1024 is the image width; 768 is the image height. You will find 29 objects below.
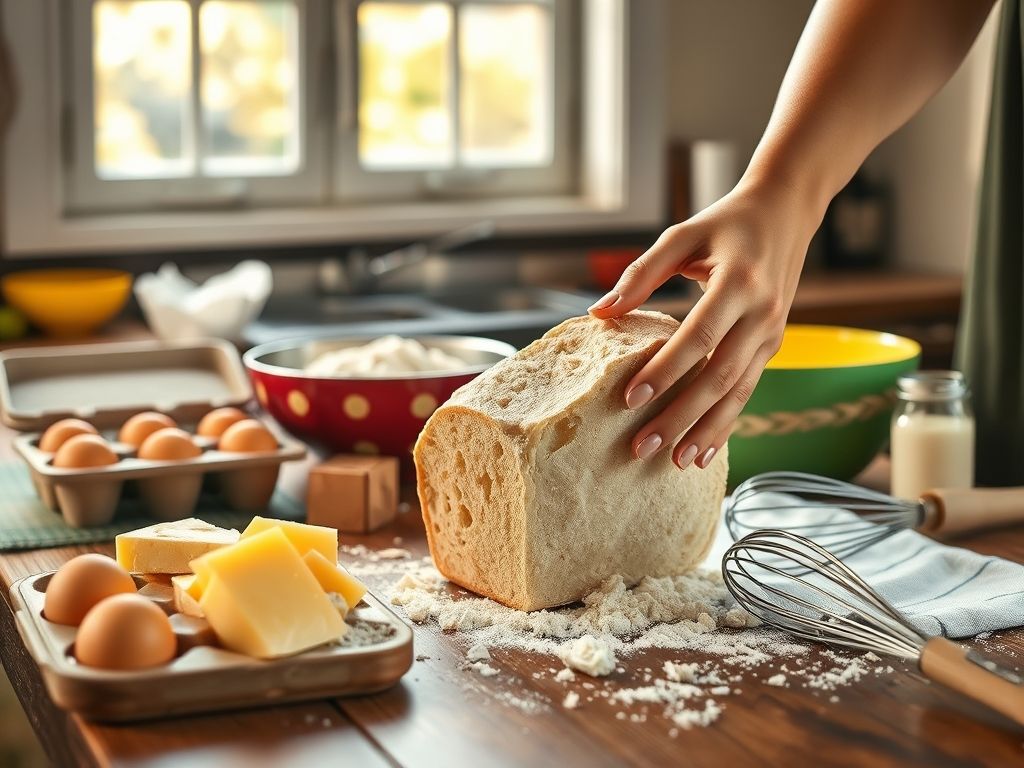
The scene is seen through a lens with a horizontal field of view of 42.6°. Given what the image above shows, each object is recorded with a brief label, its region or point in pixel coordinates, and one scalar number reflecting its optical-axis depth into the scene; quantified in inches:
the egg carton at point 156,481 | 47.5
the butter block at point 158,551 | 36.6
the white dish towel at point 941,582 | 38.0
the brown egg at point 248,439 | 50.1
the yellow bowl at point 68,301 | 99.7
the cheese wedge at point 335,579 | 34.8
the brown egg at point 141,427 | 51.3
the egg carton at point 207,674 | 30.5
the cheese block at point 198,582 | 33.3
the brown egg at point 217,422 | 52.5
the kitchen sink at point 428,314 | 99.0
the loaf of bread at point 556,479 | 39.5
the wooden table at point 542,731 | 29.8
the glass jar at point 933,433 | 50.2
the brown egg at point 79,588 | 33.2
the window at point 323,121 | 110.2
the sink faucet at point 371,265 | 114.9
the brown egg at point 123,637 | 30.8
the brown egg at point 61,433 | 50.1
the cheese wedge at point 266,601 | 31.7
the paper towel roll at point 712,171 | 124.3
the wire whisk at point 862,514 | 46.4
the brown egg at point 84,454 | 47.6
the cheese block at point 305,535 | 36.3
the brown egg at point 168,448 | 49.1
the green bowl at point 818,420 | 52.4
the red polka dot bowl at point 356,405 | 53.8
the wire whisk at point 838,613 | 31.2
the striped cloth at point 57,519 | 46.8
